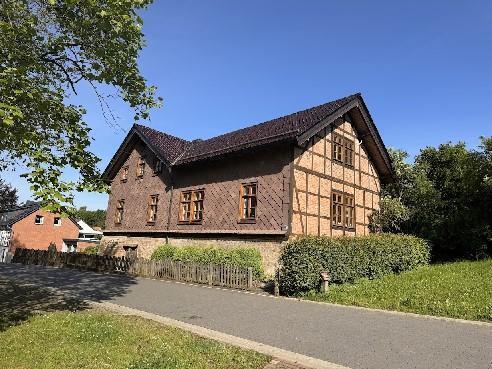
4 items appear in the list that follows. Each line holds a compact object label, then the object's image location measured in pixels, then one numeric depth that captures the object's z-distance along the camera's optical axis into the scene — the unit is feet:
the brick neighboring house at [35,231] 146.82
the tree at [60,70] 23.57
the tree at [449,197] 74.59
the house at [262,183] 60.34
